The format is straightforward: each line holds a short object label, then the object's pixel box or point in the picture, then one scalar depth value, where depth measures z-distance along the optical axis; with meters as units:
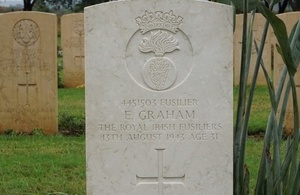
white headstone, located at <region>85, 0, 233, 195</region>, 3.86
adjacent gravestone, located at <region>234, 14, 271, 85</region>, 11.71
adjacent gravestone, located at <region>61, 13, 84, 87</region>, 13.13
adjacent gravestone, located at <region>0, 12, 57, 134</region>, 8.42
